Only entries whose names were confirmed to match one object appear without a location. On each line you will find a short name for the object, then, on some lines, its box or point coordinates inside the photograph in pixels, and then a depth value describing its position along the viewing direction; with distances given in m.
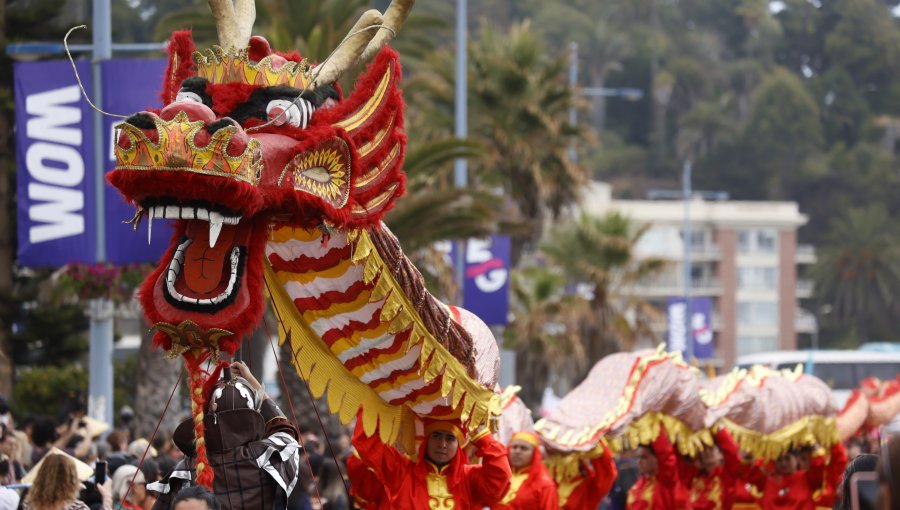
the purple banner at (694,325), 47.31
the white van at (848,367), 44.66
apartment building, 86.25
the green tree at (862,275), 88.38
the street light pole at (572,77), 34.54
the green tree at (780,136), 111.50
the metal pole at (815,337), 91.81
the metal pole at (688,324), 47.69
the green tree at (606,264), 38.88
